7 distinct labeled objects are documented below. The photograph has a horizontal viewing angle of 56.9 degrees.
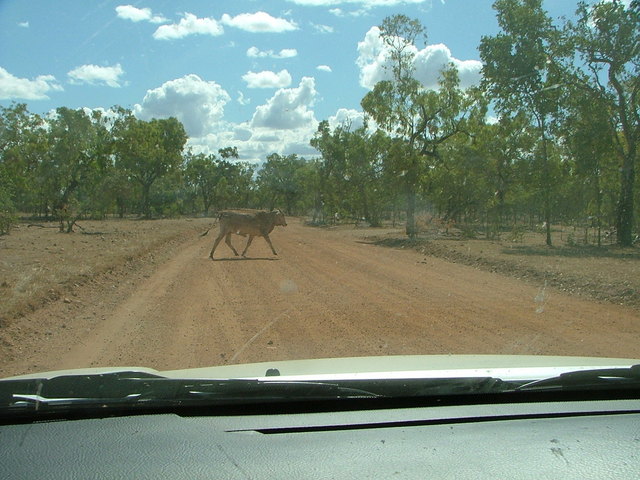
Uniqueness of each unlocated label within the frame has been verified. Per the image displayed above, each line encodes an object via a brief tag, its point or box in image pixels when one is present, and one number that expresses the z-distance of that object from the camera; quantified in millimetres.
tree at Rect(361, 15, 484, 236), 28984
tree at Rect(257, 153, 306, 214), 82375
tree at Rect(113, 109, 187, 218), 50656
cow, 19609
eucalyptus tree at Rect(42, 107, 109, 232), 39469
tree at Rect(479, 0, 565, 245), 22828
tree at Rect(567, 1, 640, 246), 21156
